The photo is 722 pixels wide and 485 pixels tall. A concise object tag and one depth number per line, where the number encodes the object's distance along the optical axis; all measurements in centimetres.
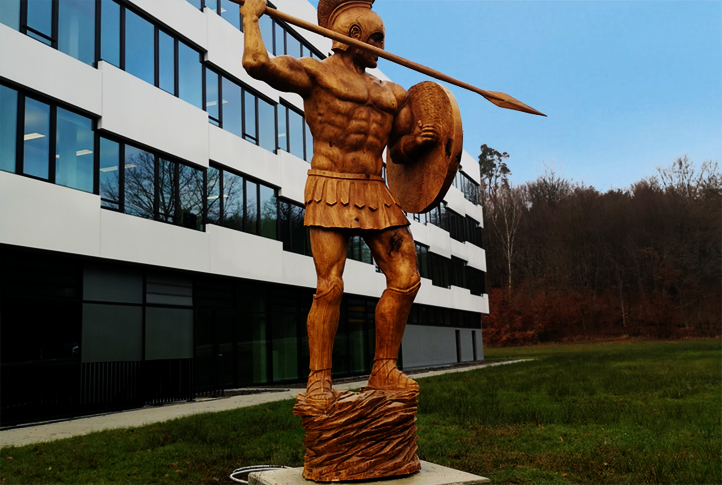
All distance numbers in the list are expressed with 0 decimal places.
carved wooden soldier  431
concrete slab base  390
